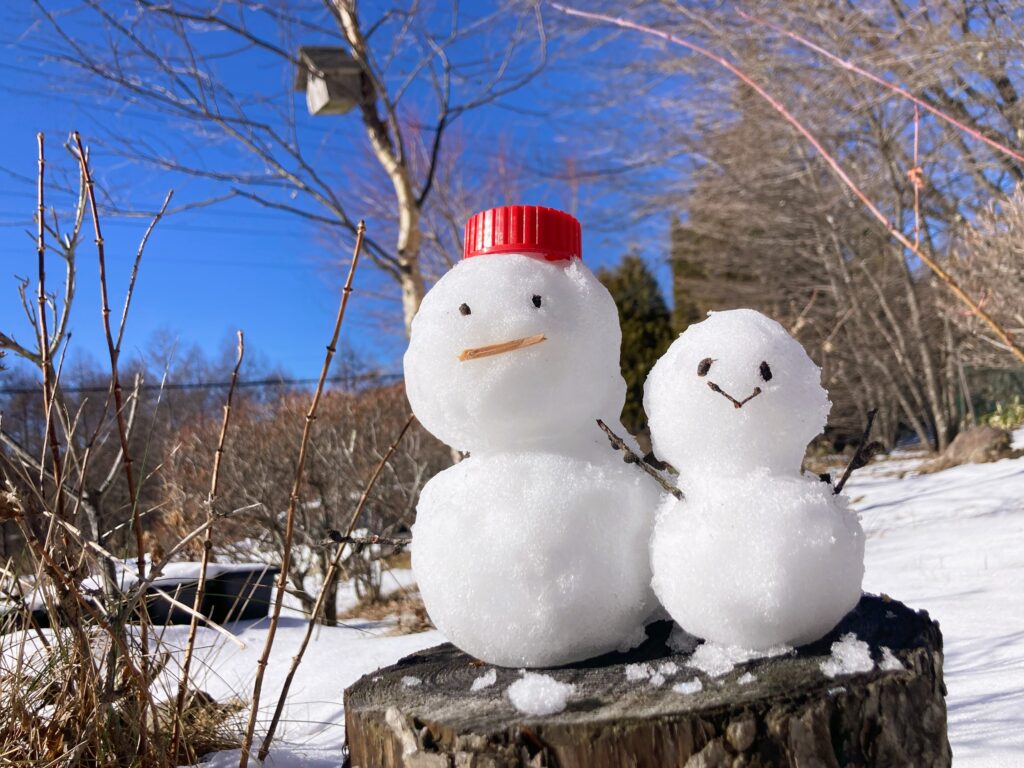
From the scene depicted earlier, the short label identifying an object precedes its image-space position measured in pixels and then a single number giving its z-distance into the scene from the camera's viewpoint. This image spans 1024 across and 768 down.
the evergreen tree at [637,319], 10.62
